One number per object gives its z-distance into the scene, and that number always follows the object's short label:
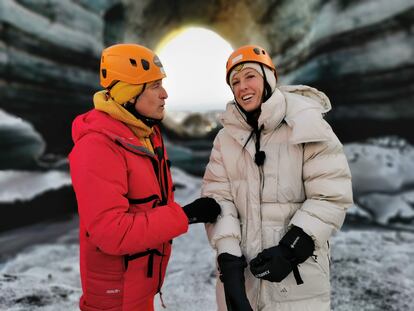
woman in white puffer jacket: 1.41
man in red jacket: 1.27
